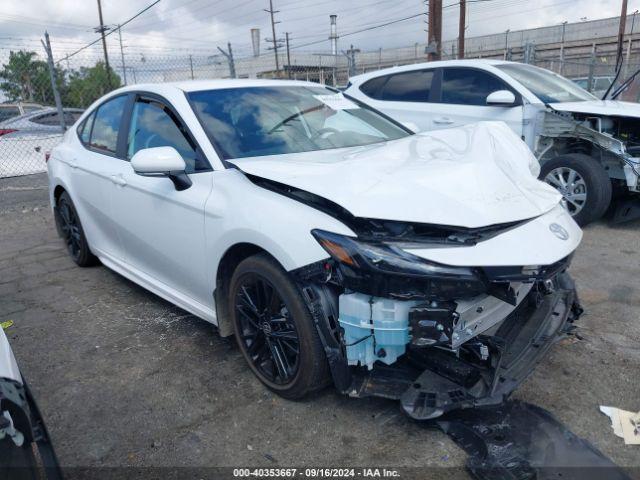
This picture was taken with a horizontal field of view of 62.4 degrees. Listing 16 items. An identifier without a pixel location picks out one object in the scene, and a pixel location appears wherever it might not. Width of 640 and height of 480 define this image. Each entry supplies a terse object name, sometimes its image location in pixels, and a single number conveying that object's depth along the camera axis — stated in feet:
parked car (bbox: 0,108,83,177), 32.81
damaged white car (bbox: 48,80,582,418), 7.05
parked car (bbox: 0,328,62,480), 4.50
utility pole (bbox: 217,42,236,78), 30.53
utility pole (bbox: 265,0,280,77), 170.91
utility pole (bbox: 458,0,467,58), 57.82
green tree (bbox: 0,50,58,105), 58.75
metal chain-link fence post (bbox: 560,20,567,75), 90.89
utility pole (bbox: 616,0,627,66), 74.92
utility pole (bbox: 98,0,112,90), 101.70
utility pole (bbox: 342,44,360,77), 38.59
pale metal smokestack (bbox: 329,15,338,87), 151.22
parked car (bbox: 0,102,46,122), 50.06
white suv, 17.79
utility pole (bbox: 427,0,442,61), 39.14
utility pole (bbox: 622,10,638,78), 52.48
